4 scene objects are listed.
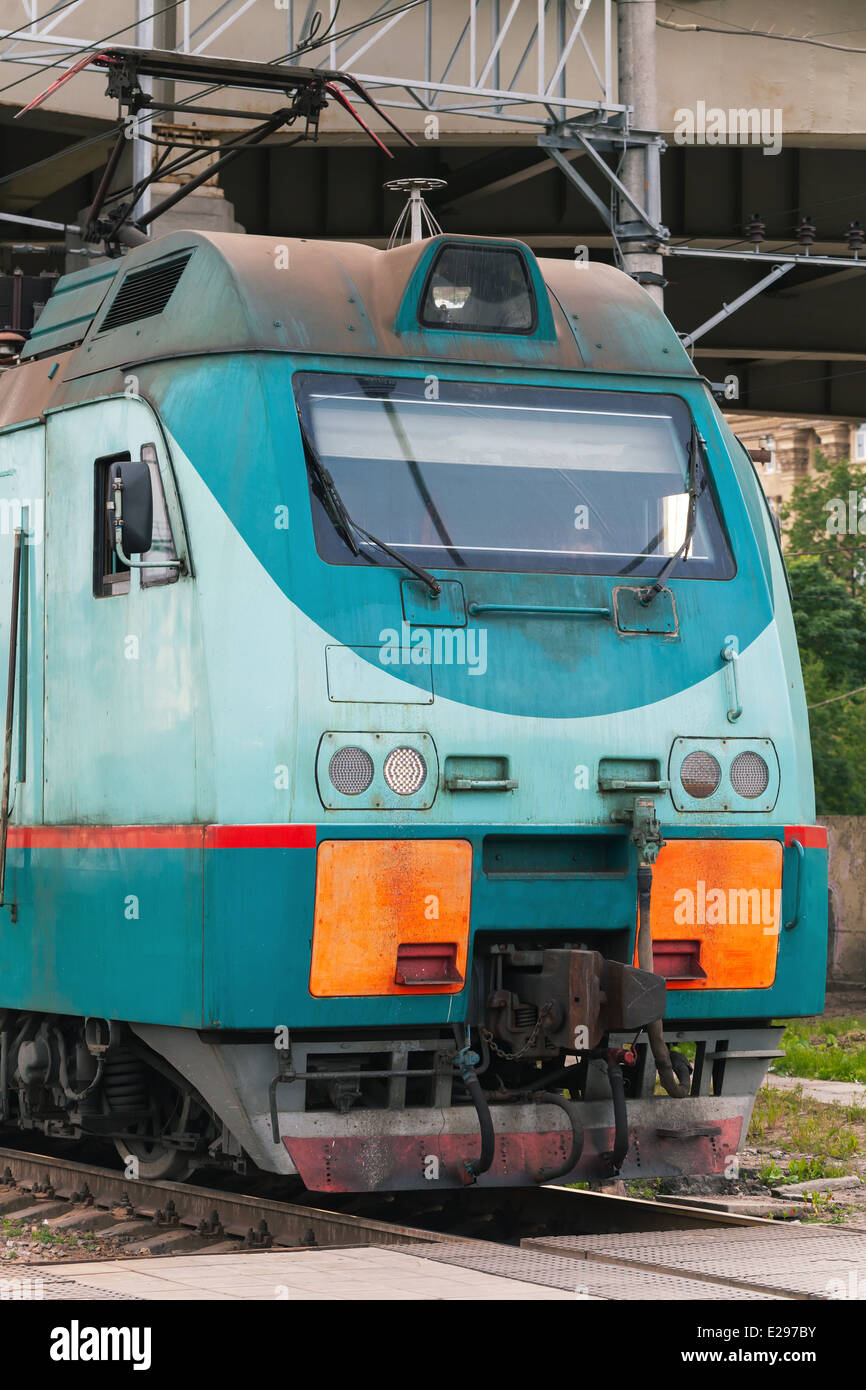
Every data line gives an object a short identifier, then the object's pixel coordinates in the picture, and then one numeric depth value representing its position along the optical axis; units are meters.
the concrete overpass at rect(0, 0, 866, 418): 17.84
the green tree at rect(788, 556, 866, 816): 36.06
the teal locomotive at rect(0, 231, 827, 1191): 8.04
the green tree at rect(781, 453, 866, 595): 47.09
